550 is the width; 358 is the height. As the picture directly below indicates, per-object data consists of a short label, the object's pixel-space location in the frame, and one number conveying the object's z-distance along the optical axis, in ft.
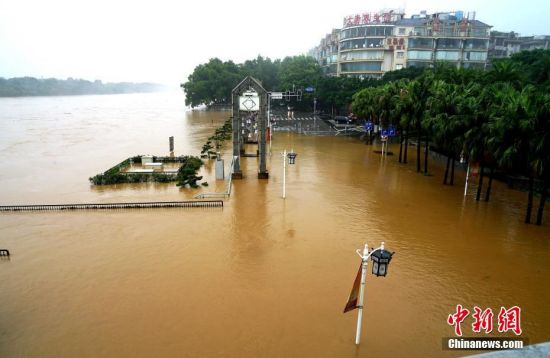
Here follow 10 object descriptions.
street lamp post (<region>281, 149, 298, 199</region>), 81.62
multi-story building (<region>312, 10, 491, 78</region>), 251.39
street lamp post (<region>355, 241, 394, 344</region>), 30.68
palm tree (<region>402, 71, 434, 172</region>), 99.91
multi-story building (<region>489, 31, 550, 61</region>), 323.98
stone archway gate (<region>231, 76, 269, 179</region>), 91.09
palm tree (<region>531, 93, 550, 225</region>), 57.21
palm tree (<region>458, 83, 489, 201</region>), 71.82
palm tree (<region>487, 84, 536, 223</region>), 60.77
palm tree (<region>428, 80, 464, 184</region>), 79.51
